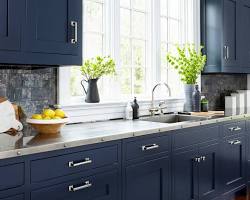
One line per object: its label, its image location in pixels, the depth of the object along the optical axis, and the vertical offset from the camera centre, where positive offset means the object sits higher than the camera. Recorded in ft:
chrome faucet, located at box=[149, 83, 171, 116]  11.10 -0.12
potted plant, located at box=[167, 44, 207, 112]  12.25 +1.31
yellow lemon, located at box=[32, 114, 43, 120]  7.07 -0.26
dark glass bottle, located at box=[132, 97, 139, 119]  10.41 -0.17
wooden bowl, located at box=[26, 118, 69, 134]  6.96 -0.42
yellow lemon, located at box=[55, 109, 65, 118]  7.31 -0.19
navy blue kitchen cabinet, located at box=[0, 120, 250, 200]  5.88 -1.38
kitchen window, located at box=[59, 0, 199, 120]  10.12 +2.07
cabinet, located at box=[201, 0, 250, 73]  13.25 +2.72
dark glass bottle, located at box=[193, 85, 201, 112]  12.12 +0.15
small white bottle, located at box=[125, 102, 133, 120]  10.34 -0.26
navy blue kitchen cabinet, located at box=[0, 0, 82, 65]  6.63 +1.47
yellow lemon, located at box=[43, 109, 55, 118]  7.16 -0.18
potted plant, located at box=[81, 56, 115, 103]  9.53 +0.88
